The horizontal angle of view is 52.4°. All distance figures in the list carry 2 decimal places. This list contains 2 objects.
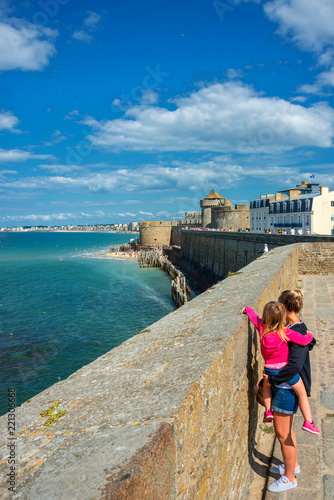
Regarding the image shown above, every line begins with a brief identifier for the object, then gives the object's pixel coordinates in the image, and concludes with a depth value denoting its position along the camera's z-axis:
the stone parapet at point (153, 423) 1.19
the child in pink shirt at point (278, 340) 2.63
